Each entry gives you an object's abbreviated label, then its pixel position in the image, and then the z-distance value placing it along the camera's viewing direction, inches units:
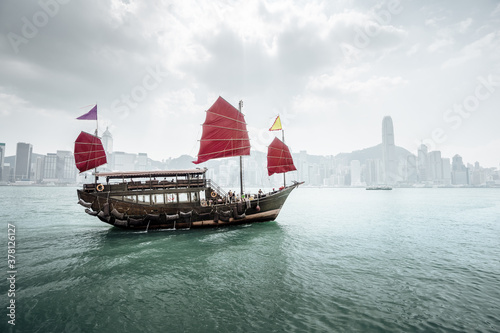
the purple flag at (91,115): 667.7
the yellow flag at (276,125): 824.9
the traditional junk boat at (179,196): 613.9
